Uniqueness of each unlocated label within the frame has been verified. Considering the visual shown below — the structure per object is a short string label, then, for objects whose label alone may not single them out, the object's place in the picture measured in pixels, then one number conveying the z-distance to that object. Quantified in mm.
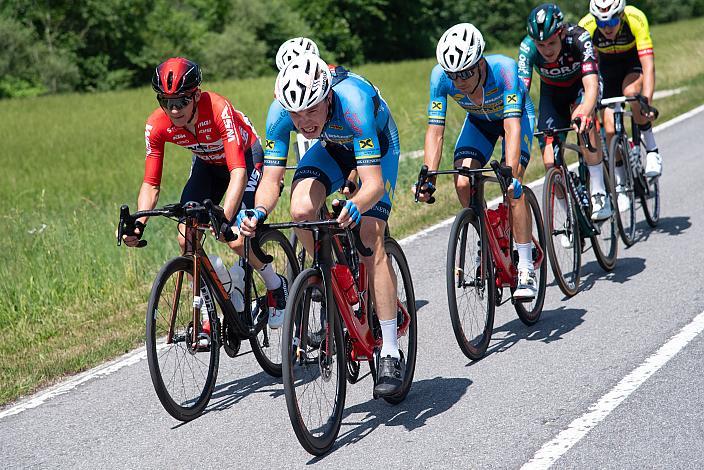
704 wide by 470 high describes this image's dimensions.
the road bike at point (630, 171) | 18984
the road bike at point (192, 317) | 11594
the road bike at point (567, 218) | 16078
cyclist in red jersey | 12531
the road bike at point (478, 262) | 13219
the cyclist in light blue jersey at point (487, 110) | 13617
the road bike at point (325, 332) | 10398
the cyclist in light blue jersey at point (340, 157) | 10750
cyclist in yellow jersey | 20328
